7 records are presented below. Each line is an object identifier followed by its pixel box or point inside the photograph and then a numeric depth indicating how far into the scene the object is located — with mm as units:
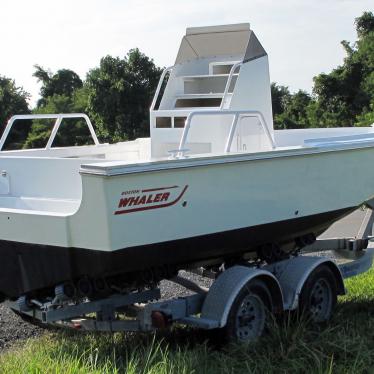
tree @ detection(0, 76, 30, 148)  46503
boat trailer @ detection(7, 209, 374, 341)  5684
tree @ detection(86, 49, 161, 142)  33719
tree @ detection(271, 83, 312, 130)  33875
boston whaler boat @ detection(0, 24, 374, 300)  5254
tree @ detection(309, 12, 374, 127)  31953
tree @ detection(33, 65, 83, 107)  59438
